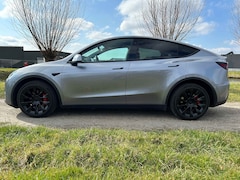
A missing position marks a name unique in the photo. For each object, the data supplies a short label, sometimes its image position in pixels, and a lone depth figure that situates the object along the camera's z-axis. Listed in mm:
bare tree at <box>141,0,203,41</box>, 9662
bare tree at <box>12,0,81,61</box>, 8861
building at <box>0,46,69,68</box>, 24075
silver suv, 3470
